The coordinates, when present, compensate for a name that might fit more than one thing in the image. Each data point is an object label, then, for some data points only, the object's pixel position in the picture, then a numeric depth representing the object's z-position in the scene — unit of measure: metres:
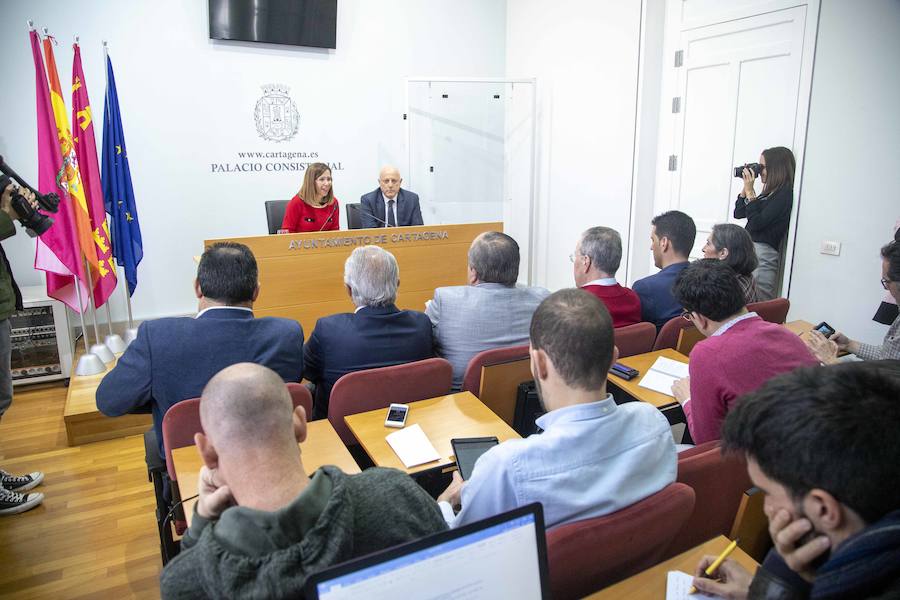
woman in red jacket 4.62
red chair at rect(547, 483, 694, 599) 1.20
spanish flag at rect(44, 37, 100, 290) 3.82
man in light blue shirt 1.26
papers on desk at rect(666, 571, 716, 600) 1.21
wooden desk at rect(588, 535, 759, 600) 1.25
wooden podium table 4.05
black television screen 5.18
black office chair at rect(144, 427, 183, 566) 2.05
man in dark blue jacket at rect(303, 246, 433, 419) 2.42
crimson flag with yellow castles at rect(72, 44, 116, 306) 4.05
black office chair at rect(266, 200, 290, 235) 4.87
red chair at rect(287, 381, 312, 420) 1.97
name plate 4.13
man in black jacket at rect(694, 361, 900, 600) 0.81
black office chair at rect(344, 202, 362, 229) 5.16
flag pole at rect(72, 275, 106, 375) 4.00
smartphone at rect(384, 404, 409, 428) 2.04
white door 3.94
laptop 0.86
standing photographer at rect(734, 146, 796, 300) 3.88
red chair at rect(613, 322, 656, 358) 2.72
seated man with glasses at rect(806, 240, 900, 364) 2.49
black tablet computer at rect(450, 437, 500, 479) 1.71
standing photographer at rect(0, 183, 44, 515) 2.76
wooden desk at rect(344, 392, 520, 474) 1.88
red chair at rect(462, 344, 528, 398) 2.39
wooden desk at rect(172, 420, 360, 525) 1.71
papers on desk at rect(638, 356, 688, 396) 2.44
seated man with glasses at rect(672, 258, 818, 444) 1.86
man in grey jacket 2.64
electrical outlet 3.74
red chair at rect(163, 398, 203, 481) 1.87
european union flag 4.25
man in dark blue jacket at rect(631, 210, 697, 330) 3.11
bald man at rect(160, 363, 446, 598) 0.88
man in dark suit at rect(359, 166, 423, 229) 5.00
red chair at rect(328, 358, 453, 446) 2.17
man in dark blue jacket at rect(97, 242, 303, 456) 2.05
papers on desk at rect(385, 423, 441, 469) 1.84
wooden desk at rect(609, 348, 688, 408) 2.33
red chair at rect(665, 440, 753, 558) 1.54
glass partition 5.94
